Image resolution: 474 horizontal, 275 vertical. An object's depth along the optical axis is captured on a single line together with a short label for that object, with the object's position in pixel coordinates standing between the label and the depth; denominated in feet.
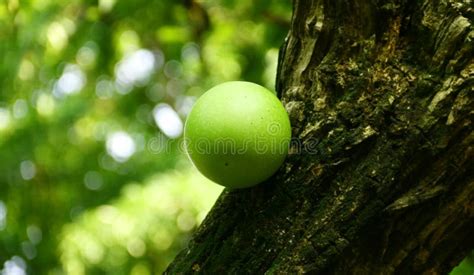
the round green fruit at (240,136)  5.24
